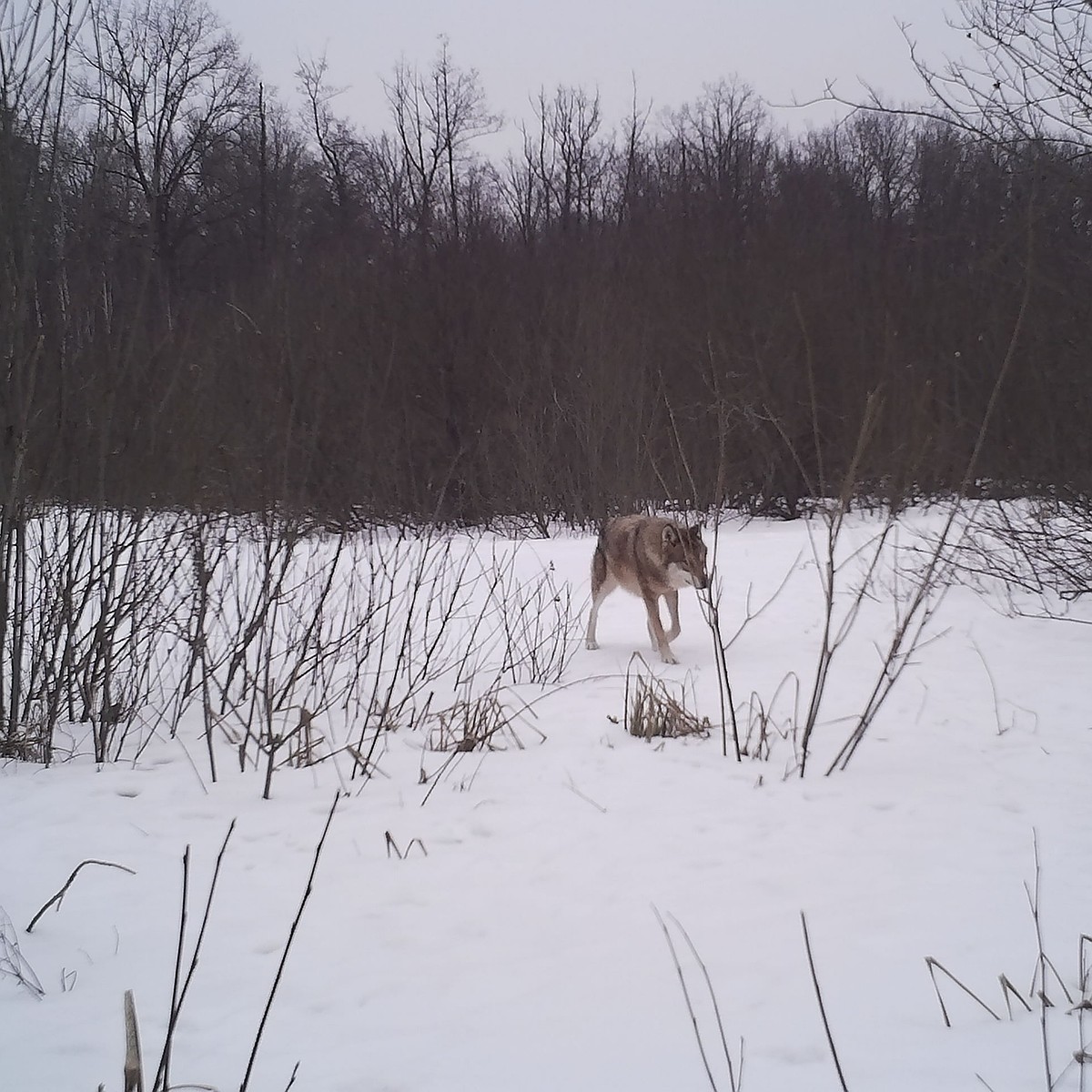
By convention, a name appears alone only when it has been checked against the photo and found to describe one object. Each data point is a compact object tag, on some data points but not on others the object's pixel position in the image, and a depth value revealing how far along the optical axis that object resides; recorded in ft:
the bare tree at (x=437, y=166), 77.97
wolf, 22.94
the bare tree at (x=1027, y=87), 19.11
